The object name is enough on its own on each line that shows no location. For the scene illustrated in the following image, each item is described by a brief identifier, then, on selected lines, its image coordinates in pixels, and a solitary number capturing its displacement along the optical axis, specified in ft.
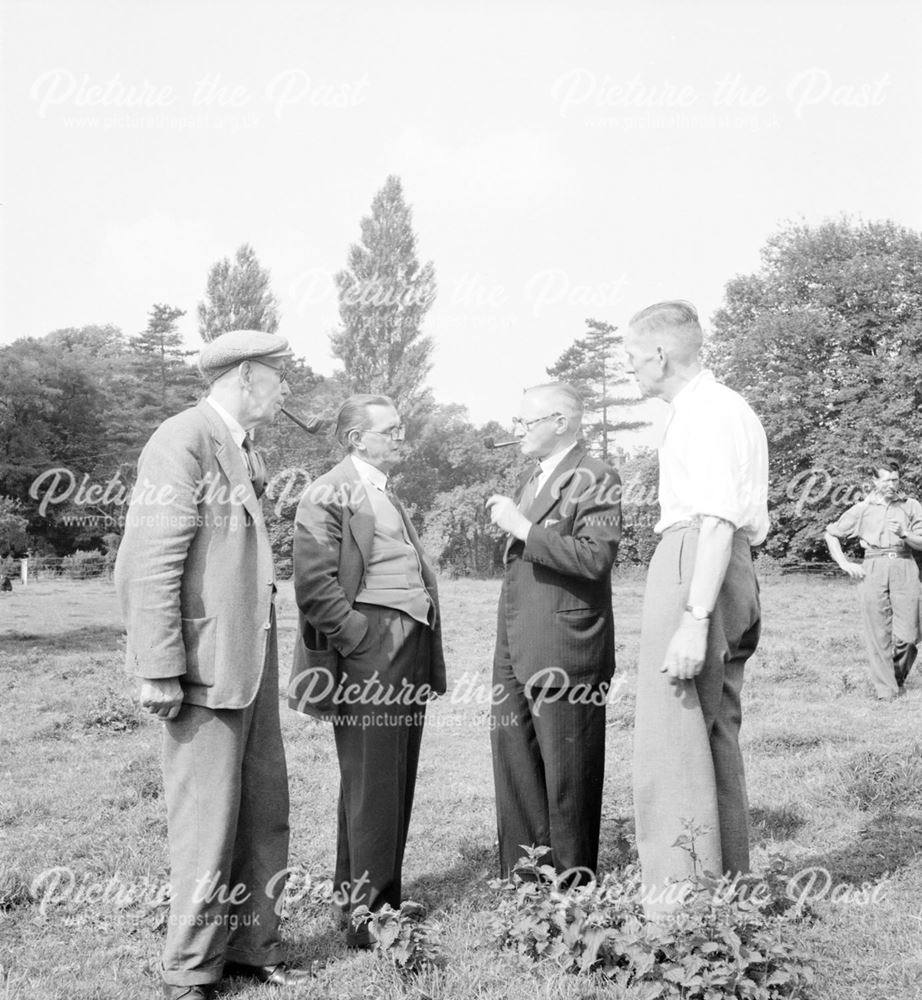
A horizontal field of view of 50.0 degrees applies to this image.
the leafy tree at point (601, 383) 150.71
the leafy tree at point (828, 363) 115.55
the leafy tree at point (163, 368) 169.37
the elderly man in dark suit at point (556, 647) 14.29
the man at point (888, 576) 32.53
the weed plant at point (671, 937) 10.59
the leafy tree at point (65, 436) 123.34
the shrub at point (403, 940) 11.94
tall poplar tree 129.59
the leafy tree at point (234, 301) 132.98
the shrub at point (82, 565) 99.04
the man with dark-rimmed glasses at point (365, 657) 13.57
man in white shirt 11.52
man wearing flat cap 11.41
